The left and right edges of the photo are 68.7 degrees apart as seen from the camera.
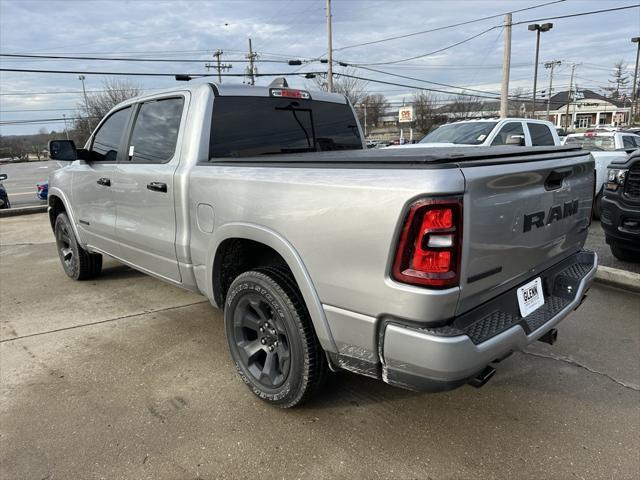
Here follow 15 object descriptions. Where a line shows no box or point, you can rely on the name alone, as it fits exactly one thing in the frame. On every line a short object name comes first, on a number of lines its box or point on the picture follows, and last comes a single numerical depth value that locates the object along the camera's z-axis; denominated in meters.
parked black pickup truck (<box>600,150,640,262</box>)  4.95
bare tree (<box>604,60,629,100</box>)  76.81
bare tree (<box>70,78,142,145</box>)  48.12
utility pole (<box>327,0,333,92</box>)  28.43
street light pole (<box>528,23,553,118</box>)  31.20
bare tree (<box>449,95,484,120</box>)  58.75
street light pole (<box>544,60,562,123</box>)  63.42
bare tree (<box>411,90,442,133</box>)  58.62
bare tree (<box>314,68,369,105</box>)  53.52
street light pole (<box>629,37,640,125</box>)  44.41
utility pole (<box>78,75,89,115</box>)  51.31
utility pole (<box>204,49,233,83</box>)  46.66
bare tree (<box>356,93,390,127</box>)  68.00
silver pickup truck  1.90
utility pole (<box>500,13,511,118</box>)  19.50
